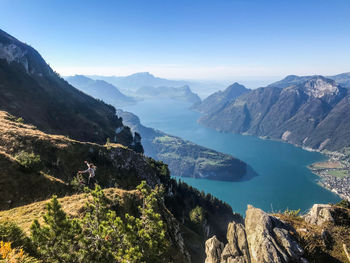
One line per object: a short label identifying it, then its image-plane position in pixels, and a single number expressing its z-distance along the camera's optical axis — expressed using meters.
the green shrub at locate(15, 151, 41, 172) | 28.05
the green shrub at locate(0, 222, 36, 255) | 12.16
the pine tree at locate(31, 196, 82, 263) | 12.00
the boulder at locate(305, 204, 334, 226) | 29.34
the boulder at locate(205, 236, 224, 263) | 26.87
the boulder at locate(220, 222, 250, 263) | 24.62
